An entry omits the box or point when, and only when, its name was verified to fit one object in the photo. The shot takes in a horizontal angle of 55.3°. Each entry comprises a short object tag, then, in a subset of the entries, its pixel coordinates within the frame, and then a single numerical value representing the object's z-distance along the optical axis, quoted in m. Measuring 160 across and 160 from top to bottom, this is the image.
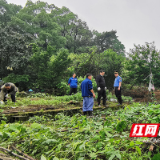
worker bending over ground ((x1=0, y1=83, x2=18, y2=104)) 6.42
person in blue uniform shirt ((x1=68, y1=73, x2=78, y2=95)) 9.66
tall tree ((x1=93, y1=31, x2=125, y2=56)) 36.95
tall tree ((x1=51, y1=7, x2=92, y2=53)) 33.84
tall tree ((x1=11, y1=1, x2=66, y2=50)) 25.88
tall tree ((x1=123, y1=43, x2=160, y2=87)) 12.26
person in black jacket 7.85
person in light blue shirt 8.19
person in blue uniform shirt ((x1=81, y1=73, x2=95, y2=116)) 5.78
